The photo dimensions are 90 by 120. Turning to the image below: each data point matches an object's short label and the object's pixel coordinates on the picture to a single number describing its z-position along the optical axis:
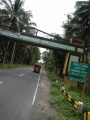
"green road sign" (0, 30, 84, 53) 15.19
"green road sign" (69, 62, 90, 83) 6.68
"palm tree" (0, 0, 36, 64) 20.56
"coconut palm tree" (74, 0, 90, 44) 15.57
